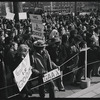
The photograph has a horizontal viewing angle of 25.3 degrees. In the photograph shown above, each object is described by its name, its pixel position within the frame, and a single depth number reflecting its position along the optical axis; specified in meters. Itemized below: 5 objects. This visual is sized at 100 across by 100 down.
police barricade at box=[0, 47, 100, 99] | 4.92
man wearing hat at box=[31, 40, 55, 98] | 5.01
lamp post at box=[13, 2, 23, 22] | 19.91
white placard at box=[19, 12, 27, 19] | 12.53
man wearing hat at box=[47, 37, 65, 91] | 5.91
